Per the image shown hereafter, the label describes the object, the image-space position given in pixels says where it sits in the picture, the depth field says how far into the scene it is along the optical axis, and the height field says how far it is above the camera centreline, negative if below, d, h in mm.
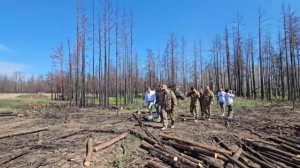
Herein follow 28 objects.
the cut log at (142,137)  6399 -1723
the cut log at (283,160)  5082 -2003
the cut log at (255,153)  5374 -1932
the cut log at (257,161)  5016 -1973
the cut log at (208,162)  4764 -1896
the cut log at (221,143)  6014 -1826
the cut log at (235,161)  4759 -1881
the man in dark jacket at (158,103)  10250 -747
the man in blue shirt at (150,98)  10617 -463
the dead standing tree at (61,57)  32906 +5730
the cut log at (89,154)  4930 -1812
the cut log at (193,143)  5469 -1702
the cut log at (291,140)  6454 -1776
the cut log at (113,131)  7734 -1696
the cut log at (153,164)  4722 -1901
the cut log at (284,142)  6033 -1815
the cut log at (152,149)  5125 -1810
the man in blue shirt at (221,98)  11323 -515
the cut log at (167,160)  4832 -1901
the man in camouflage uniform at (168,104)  8641 -659
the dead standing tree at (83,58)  21812 +3731
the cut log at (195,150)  5262 -1777
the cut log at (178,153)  4867 -1851
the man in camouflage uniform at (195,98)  10500 -472
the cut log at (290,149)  5767 -1869
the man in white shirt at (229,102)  10695 -715
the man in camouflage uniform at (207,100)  10492 -604
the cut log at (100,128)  8189 -1703
